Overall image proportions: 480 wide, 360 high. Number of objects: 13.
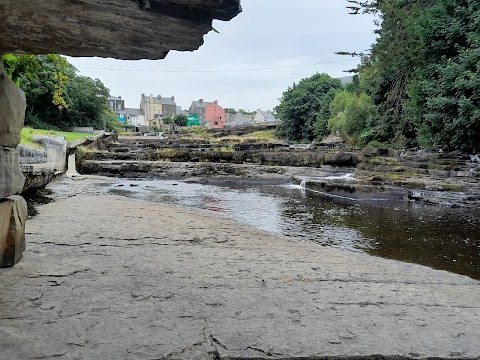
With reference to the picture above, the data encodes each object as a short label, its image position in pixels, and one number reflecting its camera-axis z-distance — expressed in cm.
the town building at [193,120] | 10056
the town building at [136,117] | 11431
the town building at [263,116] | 10665
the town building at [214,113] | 11219
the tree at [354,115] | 3036
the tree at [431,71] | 1501
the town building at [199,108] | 11625
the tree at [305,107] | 4489
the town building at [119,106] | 10778
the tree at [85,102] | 3903
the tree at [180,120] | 8669
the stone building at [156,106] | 11712
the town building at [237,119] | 10992
